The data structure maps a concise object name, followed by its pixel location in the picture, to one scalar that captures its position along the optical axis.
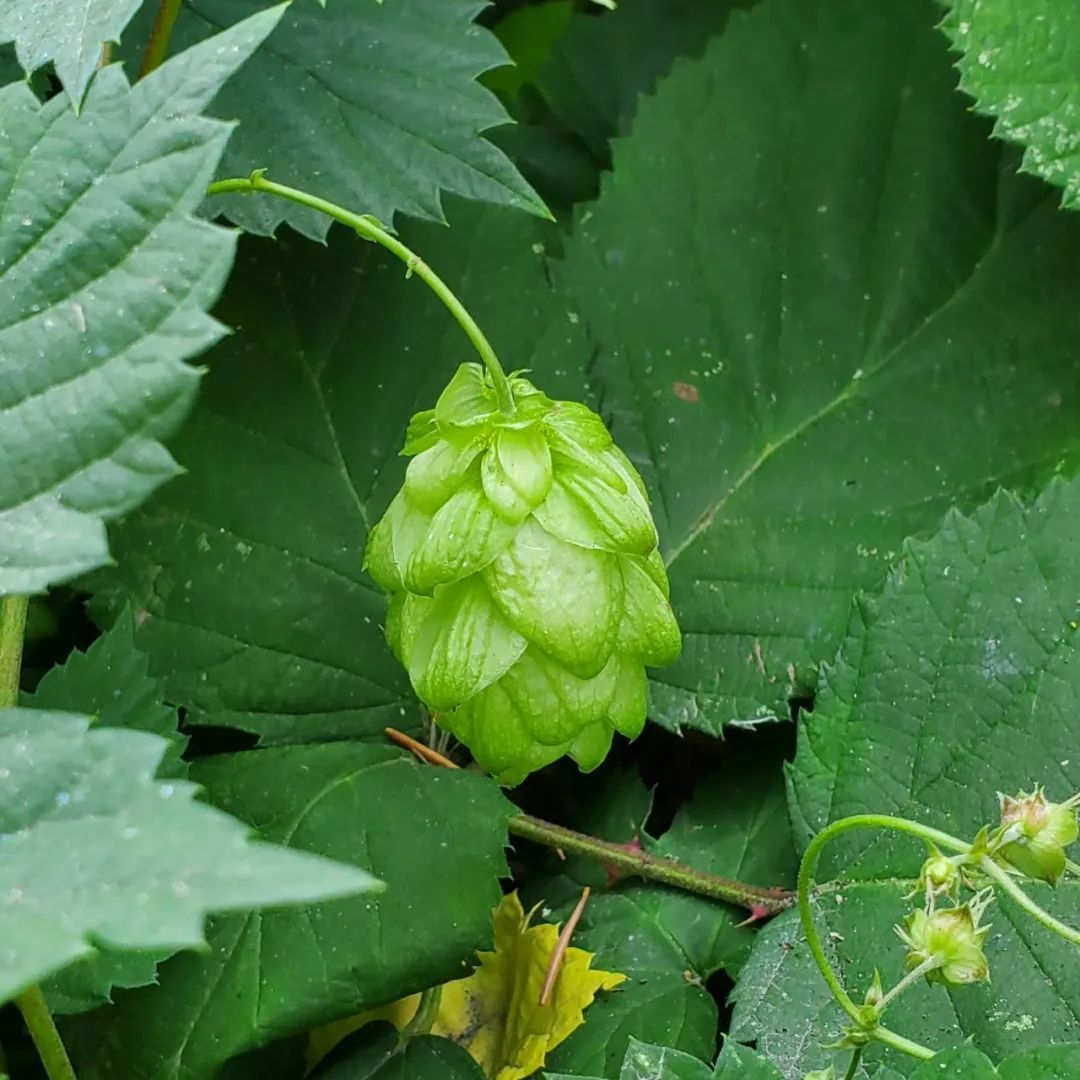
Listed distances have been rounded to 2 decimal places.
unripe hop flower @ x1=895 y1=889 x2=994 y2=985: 0.36
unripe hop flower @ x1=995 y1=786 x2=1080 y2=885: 0.36
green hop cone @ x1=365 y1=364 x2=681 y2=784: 0.38
